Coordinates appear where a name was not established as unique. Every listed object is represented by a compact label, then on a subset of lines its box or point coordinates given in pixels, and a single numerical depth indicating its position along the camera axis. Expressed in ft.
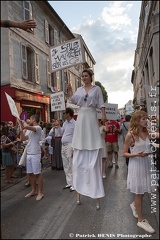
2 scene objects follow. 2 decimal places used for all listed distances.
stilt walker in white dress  9.87
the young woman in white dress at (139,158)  9.30
